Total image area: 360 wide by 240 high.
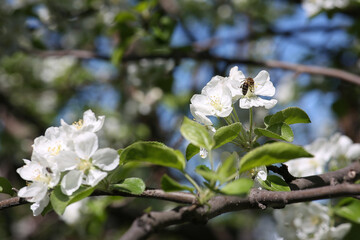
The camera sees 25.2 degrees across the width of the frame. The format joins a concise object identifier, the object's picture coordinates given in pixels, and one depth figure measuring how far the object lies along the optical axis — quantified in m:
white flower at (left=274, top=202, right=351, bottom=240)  0.73
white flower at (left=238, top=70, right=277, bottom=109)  0.63
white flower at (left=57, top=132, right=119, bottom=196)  0.58
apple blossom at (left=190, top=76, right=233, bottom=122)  0.62
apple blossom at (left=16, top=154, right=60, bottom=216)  0.58
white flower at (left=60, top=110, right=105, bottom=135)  0.60
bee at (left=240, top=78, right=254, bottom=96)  0.64
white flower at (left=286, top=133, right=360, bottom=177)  0.79
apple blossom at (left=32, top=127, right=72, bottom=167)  0.60
